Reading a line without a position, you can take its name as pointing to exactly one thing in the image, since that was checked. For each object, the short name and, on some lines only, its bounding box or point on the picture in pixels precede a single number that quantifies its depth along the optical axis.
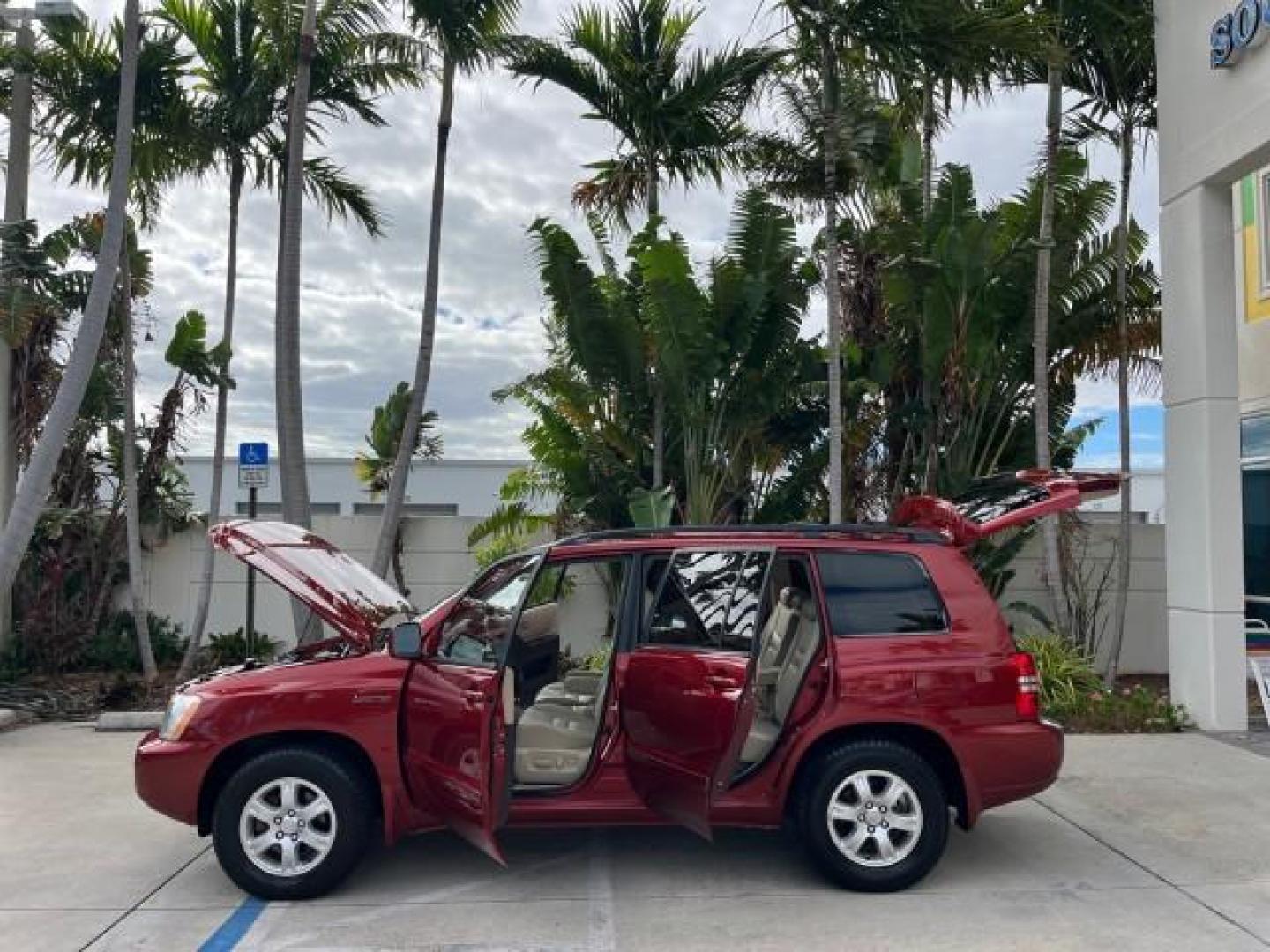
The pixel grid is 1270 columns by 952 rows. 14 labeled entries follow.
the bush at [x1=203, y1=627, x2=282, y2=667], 12.12
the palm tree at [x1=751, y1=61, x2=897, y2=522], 10.31
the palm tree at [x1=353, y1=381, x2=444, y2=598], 13.70
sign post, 11.00
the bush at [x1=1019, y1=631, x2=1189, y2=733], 9.48
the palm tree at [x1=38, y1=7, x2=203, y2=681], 11.03
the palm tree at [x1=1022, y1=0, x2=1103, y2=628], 10.40
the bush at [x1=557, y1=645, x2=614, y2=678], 10.32
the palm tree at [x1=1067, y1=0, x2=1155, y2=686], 10.78
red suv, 5.34
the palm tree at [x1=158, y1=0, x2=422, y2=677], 11.23
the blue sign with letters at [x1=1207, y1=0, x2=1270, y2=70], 8.25
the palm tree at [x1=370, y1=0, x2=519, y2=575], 10.89
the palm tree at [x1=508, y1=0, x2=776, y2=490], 12.17
